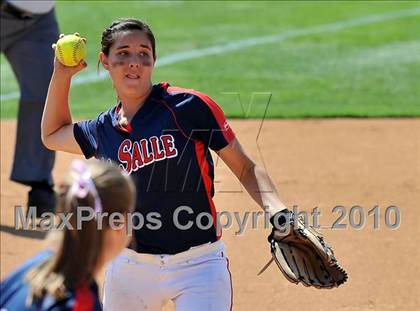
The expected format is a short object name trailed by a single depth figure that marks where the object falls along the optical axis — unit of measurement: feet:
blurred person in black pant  52.19
